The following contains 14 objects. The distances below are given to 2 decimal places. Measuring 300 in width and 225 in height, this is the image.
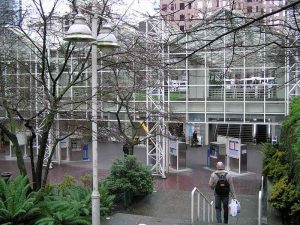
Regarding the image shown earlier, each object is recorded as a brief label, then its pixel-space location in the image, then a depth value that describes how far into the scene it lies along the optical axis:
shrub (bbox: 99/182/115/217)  10.54
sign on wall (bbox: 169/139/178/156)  23.68
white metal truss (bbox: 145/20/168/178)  19.33
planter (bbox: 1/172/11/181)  12.16
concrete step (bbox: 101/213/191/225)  9.62
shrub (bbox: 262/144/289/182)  13.67
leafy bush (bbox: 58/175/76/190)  12.71
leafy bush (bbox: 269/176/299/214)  10.62
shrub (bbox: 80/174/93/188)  14.00
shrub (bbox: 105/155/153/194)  14.45
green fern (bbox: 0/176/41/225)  8.49
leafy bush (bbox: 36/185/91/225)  8.53
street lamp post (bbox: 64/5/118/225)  7.25
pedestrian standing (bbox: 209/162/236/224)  10.81
